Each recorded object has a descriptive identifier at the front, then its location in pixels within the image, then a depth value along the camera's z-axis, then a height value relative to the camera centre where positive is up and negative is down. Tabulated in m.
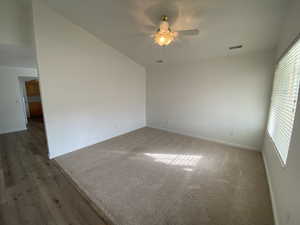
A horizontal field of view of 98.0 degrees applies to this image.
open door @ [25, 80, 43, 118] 6.18 -0.22
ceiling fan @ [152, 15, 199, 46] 1.84 +0.86
